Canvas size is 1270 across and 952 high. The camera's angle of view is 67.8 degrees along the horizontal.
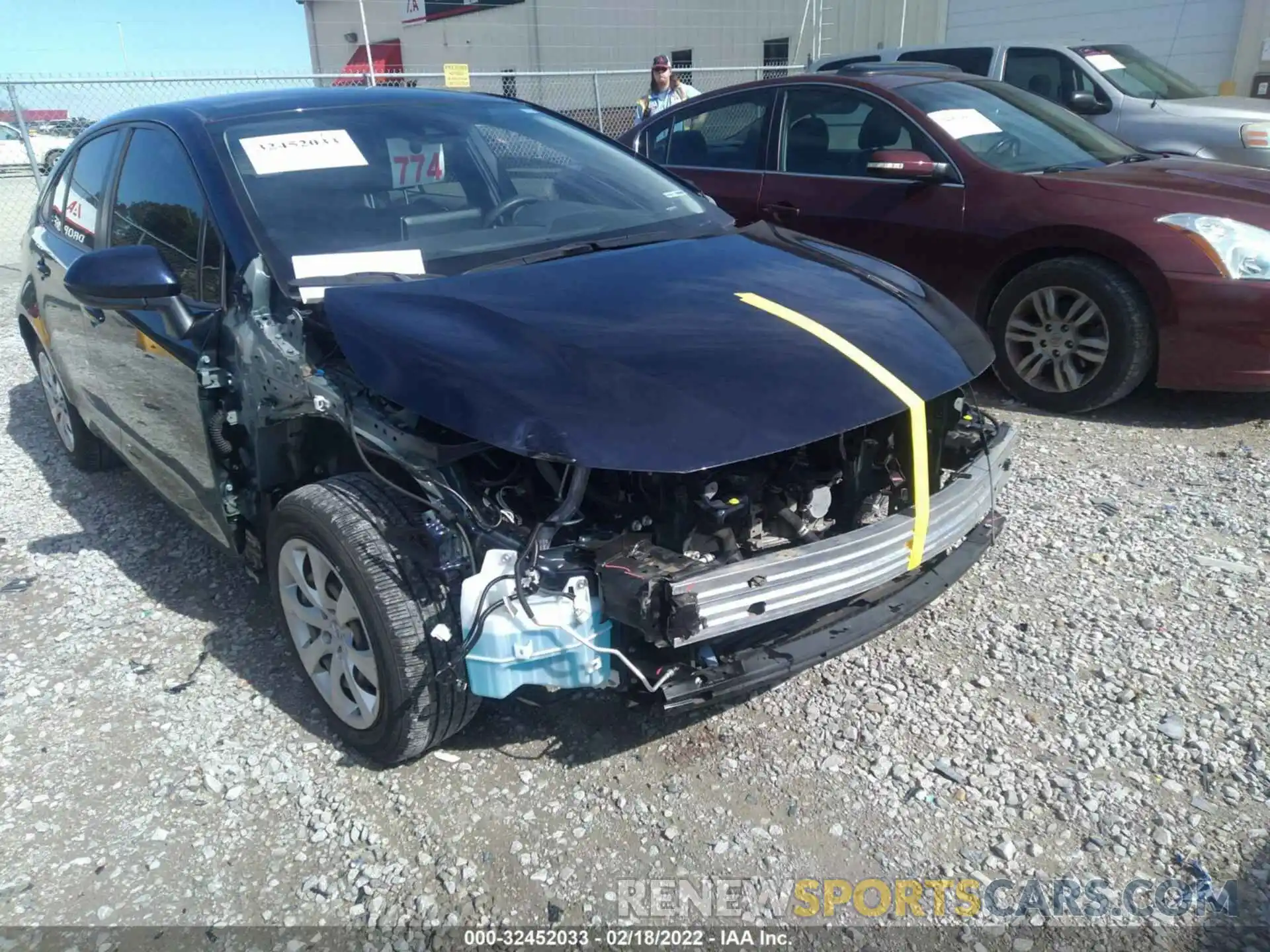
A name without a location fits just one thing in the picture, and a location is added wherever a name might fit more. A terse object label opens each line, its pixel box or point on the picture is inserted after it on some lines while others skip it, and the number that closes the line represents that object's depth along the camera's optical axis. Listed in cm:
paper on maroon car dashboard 527
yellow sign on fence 998
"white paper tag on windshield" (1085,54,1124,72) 816
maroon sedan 446
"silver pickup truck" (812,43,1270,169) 764
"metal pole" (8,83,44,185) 1005
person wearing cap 841
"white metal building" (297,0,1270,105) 1194
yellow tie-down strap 242
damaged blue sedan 217
